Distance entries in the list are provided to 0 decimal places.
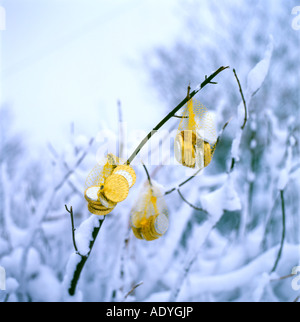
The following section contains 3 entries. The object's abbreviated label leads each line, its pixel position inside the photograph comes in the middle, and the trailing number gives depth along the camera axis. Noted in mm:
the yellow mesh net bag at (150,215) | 616
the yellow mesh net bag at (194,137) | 576
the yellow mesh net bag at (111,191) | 503
